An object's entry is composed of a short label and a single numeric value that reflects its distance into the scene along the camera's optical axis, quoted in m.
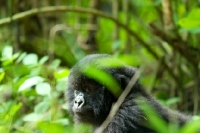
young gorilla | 5.17
